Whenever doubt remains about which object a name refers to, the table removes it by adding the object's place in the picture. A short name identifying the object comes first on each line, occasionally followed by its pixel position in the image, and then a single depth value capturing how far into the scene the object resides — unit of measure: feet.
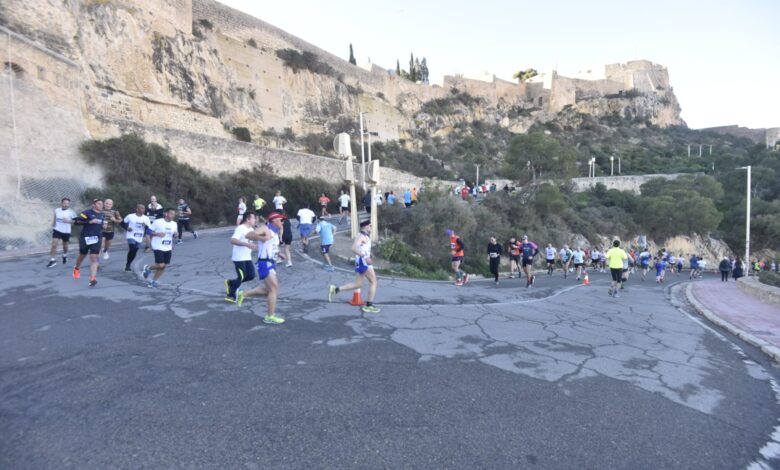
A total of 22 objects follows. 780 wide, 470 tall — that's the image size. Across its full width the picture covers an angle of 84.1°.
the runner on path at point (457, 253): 45.42
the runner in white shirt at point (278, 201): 52.95
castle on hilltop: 55.57
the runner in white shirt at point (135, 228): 32.42
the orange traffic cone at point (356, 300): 26.40
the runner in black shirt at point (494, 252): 48.08
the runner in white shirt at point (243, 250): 21.99
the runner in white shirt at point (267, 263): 21.21
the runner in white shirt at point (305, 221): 43.98
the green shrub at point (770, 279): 62.45
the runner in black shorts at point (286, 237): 39.75
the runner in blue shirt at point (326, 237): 40.09
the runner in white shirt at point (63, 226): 36.14
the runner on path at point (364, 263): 25.08
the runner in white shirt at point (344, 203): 70.73
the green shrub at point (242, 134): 118.62
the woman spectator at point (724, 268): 71.81
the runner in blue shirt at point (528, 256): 47.78
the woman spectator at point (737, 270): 73.28
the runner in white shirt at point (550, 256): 67.41
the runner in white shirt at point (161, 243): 27.84
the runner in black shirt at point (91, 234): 28.55
